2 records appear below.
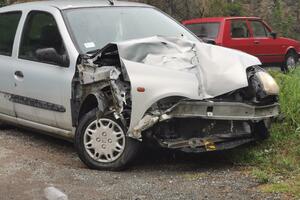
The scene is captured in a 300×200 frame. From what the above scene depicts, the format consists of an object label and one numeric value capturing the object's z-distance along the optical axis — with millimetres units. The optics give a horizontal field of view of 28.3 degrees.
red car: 15617
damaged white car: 5641
